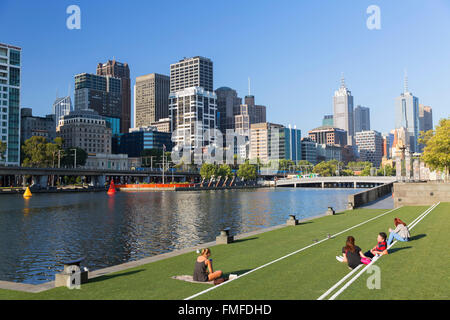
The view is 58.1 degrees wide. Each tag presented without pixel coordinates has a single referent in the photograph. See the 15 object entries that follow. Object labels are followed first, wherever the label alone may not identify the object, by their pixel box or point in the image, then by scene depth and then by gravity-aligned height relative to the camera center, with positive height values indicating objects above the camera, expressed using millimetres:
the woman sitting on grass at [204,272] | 15477 -3784
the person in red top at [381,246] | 19211 -3526
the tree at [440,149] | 62219 +3451
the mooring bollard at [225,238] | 26766 -4269
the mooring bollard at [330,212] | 43750 -4288
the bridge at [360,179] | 175475 -3139
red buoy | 140175 -5573
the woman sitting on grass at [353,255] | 17156 -3566
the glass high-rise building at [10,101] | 170625 +32177
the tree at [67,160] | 194038 +7608
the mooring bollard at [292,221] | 35562 -4260
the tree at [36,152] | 159875 +9534
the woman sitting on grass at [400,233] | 22266 -3400
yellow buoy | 112562 -5050
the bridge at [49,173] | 138125 +829
